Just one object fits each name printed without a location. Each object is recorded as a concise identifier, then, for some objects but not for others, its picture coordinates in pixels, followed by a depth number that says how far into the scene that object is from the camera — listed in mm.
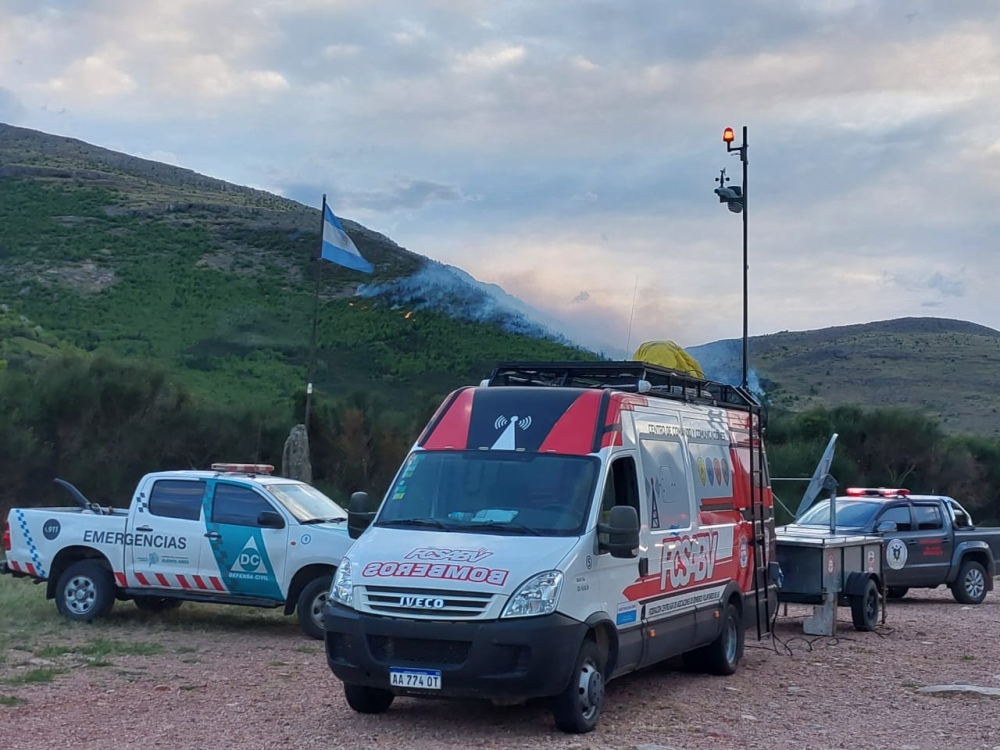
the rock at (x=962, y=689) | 11000
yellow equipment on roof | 14504
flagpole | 23794
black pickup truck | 18266
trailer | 14422
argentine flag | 24609
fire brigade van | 8203
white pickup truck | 13250
